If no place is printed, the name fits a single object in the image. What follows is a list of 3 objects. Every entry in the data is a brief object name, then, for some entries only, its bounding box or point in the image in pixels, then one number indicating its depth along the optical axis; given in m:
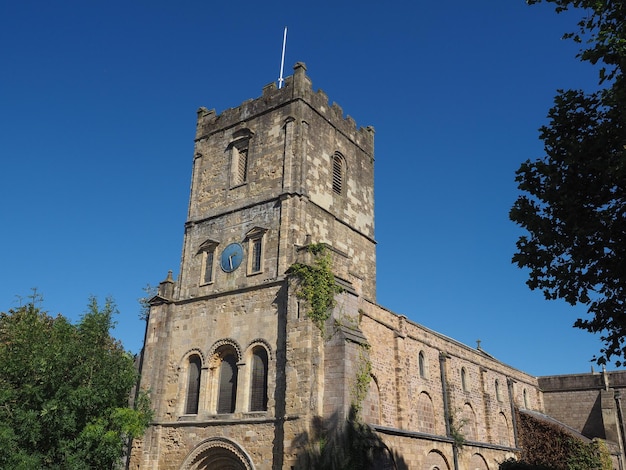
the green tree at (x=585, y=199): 12.05
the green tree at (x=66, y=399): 19.59
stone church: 20.52
